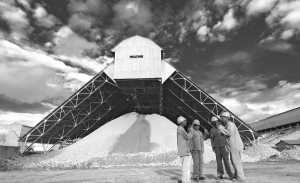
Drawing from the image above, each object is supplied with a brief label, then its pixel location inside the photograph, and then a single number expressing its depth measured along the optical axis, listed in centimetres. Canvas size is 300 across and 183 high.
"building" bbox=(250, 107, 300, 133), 2730
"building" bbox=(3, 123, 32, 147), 2918
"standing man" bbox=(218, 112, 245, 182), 471
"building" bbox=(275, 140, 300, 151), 2033
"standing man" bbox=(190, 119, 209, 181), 543
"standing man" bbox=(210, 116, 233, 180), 536
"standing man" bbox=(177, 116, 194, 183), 470
